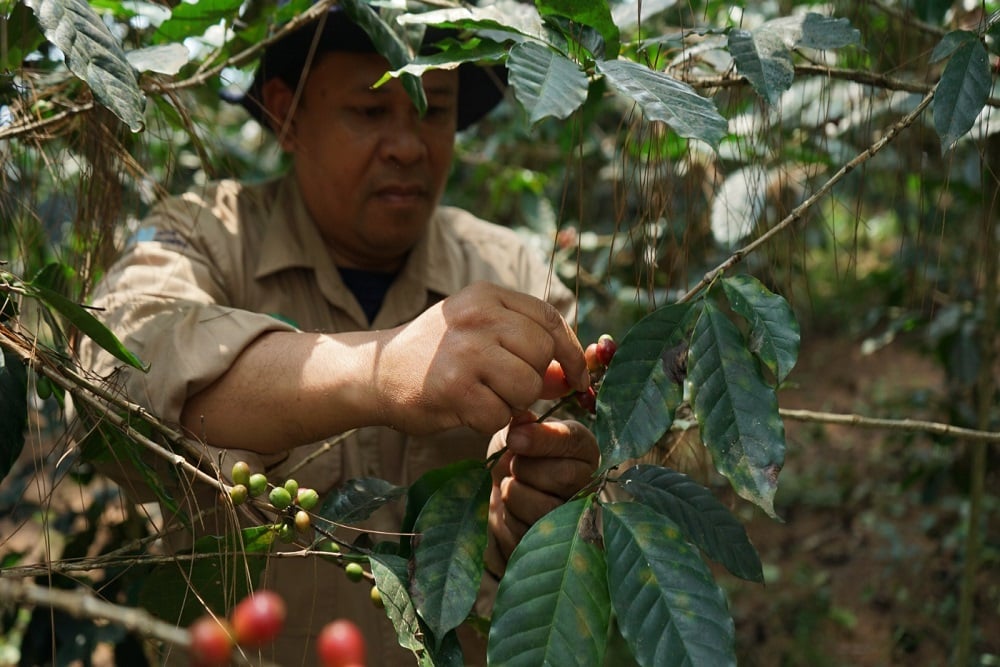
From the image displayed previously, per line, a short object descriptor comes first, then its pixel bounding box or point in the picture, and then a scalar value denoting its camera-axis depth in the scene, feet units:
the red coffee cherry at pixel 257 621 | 1.47
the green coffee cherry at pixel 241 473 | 3.47
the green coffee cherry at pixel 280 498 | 3.42
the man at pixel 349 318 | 3.75
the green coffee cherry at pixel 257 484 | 3.43
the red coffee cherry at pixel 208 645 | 1.43
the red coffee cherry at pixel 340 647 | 1.57
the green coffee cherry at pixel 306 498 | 3.57
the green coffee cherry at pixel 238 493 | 3.38
